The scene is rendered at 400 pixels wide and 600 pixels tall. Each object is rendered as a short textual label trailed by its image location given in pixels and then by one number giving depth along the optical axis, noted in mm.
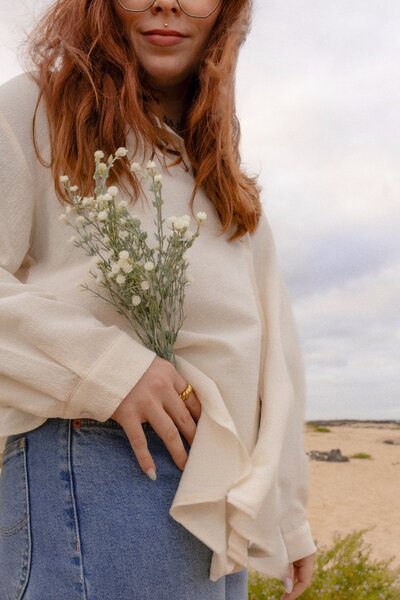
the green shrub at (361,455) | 23186
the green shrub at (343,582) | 5102
